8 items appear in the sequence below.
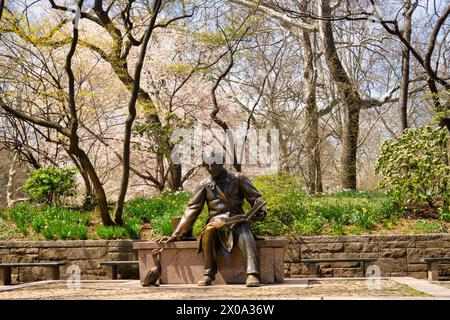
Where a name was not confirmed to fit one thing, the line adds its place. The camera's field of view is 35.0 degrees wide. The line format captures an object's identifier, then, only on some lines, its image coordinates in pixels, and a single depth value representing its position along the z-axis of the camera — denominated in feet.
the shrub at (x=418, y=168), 46.43
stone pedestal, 32.24
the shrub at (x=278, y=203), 42.47
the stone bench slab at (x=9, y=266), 38.34
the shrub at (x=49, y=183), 53.11
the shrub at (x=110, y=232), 44.04
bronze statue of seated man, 31.14
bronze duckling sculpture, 32.12
